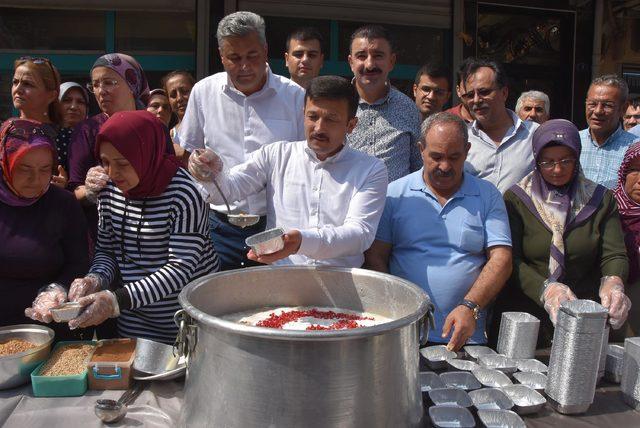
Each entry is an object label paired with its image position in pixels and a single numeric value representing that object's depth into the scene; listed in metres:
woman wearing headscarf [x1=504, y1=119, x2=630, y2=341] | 2.08
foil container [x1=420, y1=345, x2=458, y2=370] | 1.51
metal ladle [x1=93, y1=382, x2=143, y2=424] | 1.20
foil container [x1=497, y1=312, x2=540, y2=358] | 1.55
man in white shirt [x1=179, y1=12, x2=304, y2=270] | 2.21
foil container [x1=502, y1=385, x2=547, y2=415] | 1.28
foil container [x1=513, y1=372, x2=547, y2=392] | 1.39
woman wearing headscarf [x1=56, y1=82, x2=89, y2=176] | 2.97
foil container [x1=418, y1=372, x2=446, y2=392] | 1.37
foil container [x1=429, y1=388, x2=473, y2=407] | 1.28
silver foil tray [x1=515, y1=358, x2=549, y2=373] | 1.49
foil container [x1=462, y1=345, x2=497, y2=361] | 1.57
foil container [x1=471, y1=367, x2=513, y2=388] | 1.41
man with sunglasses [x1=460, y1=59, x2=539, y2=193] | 2.53
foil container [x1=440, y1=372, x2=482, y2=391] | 1.38
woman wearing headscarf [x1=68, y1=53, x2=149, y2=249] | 2.29
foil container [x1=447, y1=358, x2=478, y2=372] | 1.49
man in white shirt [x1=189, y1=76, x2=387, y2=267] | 1.78
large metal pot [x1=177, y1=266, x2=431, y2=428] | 0.93
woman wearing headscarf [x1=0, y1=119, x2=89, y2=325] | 1.81
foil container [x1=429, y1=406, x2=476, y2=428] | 1.18
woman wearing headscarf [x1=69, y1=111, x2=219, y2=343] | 1.62
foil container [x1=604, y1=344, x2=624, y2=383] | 1.50
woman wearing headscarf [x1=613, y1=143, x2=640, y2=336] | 2.25
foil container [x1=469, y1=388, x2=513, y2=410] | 1.28
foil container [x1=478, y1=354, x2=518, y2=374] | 1.47
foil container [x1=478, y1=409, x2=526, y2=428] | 1.20
